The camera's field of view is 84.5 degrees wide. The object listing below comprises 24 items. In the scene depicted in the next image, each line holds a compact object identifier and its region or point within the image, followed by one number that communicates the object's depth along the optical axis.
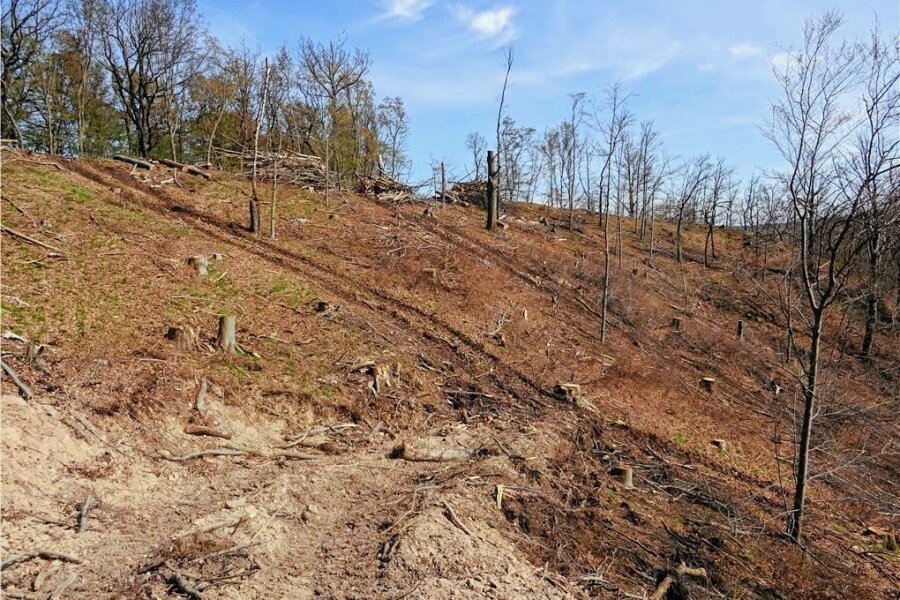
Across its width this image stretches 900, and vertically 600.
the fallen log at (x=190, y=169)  18.40
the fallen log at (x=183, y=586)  3.66
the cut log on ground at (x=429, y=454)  6.88
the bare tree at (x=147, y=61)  26.70
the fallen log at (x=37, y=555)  3.59
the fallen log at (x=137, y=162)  17.27
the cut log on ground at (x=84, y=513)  4.16
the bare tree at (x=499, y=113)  23.67
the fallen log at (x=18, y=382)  5.11
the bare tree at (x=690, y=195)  30.70
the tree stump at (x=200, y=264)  10.12
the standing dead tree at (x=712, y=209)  33.41
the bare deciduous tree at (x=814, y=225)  6.29
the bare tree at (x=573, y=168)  39.06
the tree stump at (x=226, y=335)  7.70
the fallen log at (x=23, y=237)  8.62
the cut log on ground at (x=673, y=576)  5.34
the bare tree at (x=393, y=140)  35.84
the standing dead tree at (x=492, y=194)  23.48
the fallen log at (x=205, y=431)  6.02
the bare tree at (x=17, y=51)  22.62
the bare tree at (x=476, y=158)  40.21
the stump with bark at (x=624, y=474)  7.64
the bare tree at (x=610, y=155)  14.61
